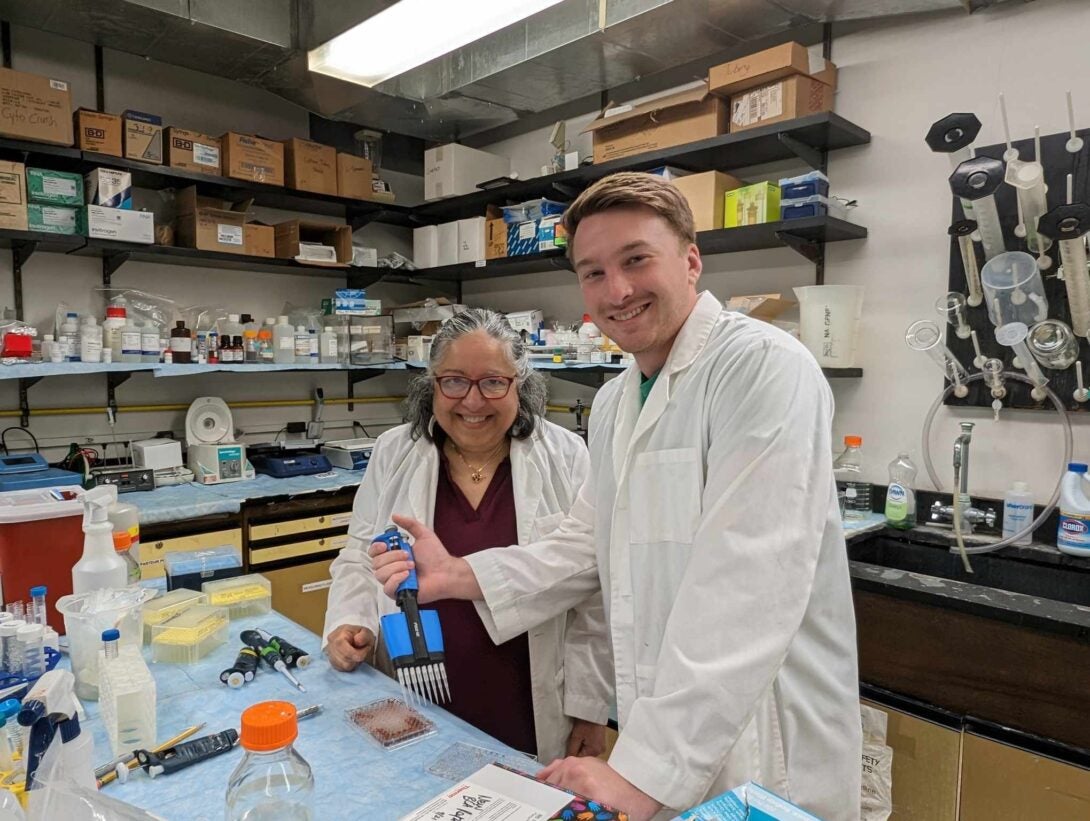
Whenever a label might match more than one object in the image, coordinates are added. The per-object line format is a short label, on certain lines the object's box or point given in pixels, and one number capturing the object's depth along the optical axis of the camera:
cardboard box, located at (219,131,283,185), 3.28
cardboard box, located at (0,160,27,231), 2.69
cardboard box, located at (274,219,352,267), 3.53
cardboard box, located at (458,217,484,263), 3.67
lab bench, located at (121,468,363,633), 2.72
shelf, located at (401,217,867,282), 2.47
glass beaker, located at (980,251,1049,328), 2.13
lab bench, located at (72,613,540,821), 0.92
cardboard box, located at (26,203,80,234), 2.80
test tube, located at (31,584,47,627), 1.27
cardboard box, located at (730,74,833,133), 2.53
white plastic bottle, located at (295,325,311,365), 3.49
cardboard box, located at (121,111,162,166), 3.01
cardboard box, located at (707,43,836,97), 2.47
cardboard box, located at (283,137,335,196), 3.51
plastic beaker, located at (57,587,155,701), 1.19
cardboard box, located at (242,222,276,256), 3.42
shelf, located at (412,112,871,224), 2.51
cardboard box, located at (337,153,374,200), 3.72
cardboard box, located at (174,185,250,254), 3.21
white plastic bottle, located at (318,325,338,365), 3.64
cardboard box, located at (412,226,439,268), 3.92
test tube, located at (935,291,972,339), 2.32
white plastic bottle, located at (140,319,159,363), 3.00
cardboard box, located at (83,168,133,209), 2.89
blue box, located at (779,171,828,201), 2.45
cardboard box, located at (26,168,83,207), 2.80
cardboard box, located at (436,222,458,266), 3.82
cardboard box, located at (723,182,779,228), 2.59
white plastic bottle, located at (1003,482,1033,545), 2.18
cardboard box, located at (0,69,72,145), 2.65
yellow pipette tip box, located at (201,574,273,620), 1.54
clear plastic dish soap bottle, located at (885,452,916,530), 2.37
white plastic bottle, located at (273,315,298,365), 3.41
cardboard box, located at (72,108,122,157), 2.88
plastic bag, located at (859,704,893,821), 1.76
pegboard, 2.13
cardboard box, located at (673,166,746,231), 2.70
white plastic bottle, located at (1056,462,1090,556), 2.02
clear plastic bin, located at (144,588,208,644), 1.40
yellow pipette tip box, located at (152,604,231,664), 1.31
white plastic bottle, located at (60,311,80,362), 2.83
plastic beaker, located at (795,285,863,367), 2.53
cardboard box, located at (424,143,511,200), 3.78
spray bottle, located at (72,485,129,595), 1.32
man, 0.87
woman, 1.46
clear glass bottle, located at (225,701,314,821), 0.81
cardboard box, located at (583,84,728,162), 2.73
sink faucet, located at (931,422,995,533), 2.27
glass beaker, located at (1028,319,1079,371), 2.10
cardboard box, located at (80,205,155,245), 2.86
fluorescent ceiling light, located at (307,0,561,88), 2.24
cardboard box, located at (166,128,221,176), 3.15
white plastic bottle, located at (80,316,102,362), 2.86
